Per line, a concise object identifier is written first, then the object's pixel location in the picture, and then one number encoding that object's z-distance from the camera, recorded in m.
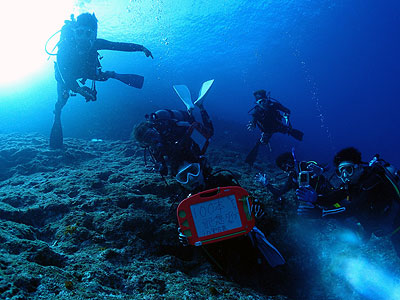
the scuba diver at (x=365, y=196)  3.48
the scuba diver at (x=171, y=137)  4.05
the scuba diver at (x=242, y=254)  2.99
